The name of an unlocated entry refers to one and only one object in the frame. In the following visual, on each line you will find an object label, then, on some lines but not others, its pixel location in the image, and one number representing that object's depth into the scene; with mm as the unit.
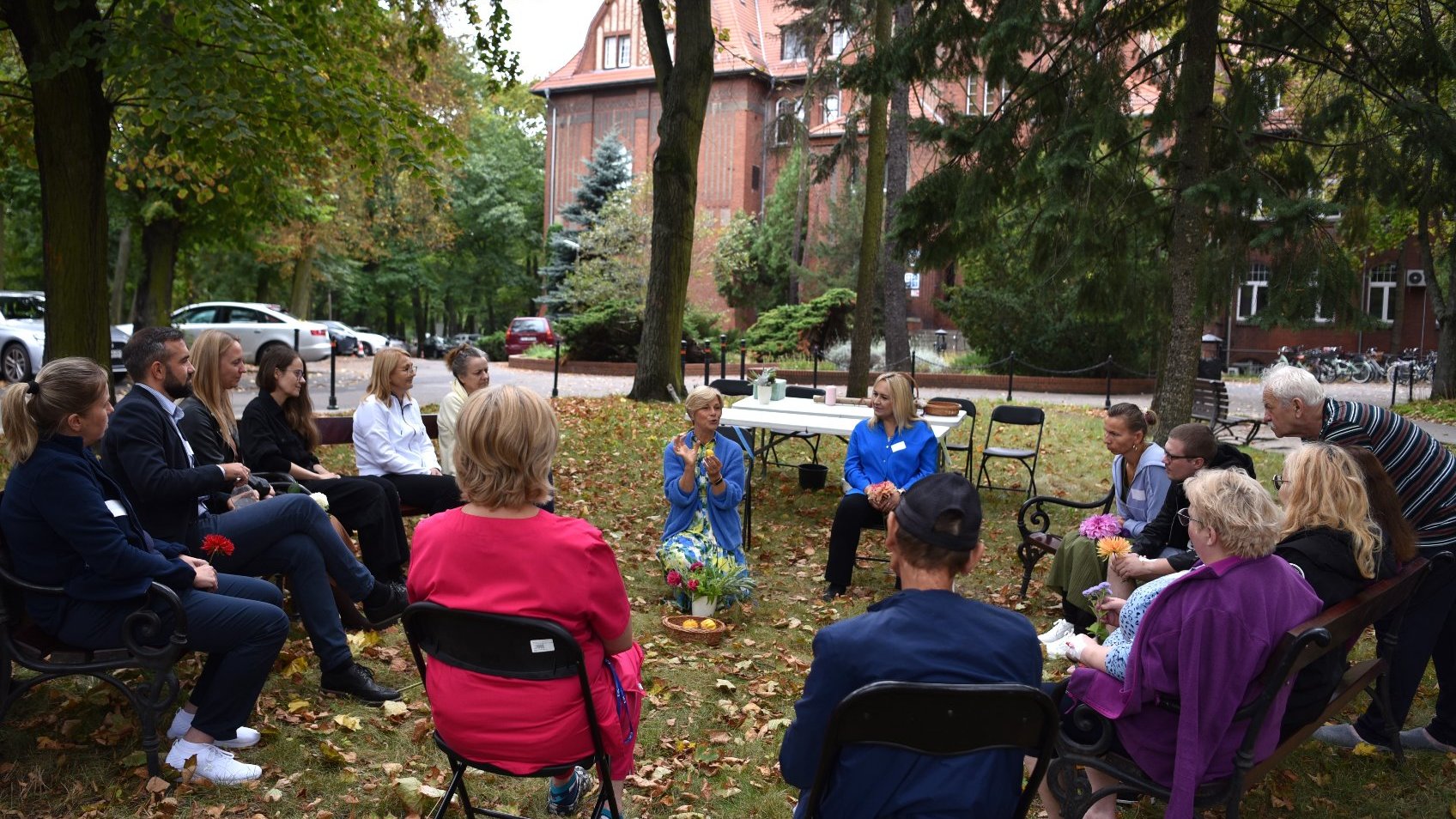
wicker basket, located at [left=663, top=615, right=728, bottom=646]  5715
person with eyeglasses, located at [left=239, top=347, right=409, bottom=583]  5602
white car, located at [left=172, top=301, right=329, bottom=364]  24078
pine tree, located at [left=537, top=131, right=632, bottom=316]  39469
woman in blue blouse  6773
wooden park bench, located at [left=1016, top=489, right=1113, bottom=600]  6379
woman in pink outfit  2840
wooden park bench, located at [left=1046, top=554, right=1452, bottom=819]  3051
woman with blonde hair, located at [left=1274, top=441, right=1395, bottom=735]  3697
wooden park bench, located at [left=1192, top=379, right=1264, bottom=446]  13359
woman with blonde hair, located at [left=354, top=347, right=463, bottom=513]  6246
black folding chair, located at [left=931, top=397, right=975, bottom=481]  9755
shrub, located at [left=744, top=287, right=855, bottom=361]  25625
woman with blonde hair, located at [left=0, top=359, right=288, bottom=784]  3432
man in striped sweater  4438
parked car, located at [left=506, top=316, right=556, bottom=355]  31844
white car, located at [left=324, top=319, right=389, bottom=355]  37062
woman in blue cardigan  6266
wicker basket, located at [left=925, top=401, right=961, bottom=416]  8914
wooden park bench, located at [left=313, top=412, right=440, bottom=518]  7139
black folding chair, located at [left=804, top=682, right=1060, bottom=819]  2199
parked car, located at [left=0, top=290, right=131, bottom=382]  17703
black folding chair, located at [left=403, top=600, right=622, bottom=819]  2736
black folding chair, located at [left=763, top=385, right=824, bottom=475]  10477
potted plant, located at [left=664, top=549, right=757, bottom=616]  6012
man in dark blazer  4215
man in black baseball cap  2301
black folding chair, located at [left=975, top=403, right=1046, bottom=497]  9641
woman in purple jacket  3045
